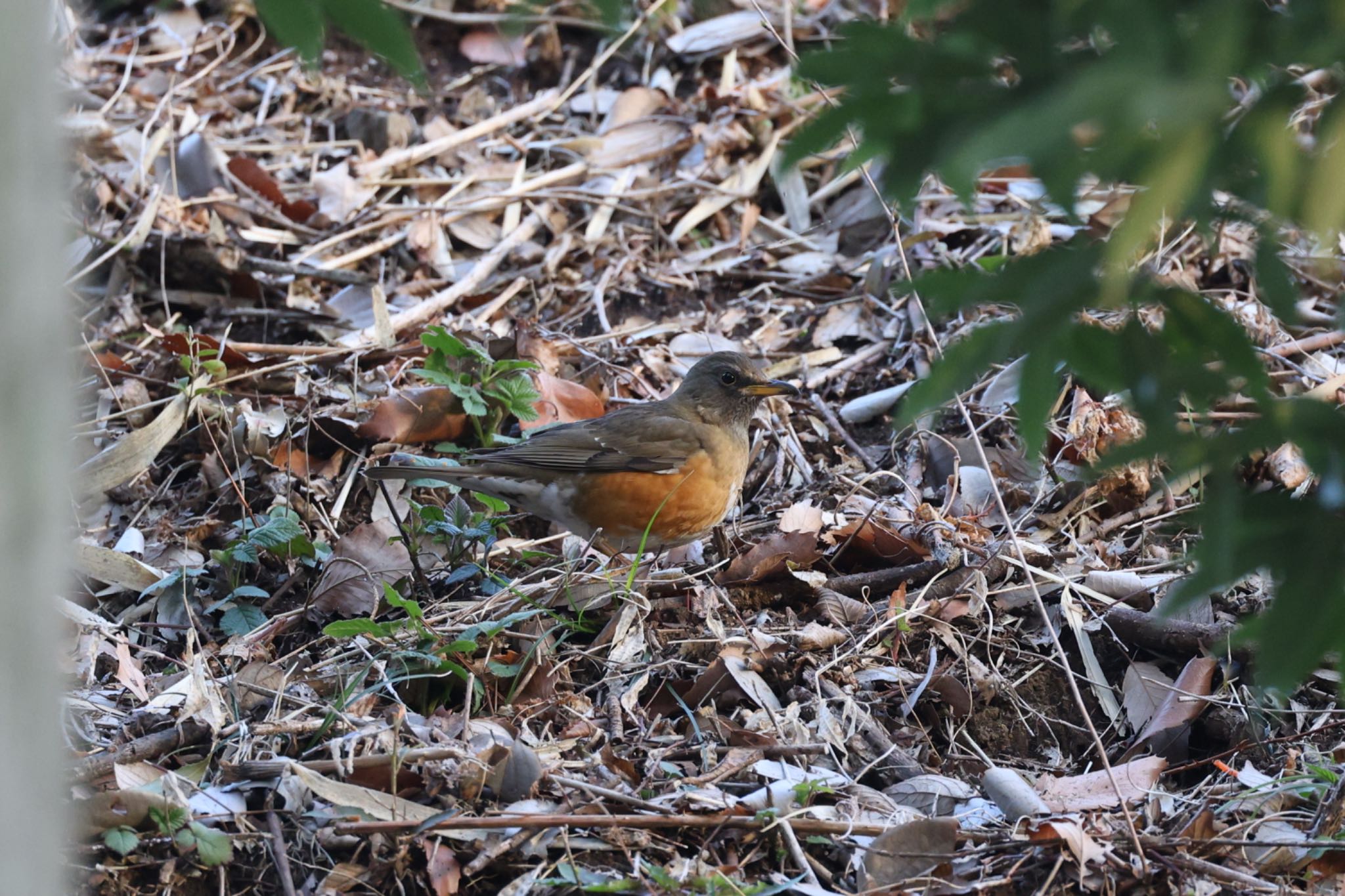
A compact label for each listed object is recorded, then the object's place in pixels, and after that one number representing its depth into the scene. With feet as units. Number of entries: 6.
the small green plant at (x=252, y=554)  26.96
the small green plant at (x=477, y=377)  31.14
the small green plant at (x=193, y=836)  17.94
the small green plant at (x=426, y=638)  22.54
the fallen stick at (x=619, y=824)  18.54
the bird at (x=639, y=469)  30.71
